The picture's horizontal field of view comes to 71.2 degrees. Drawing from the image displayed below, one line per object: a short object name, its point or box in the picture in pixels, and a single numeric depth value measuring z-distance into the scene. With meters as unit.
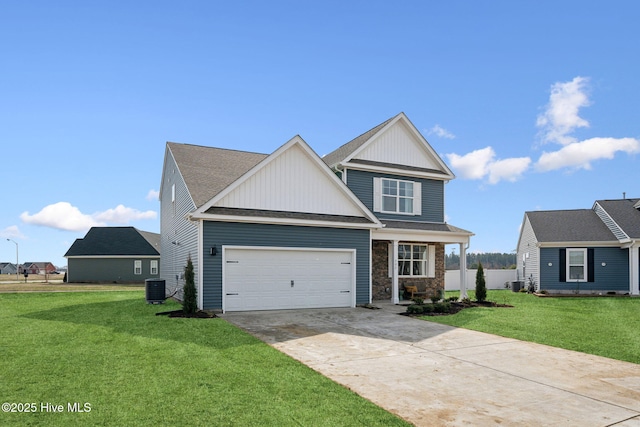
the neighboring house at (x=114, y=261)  44.78
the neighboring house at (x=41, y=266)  93.50
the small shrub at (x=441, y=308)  15.56
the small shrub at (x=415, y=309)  15.12
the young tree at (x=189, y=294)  13.38
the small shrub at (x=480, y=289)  18.73
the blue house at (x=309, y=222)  14.69
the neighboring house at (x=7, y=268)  96.12
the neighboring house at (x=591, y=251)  25.56
